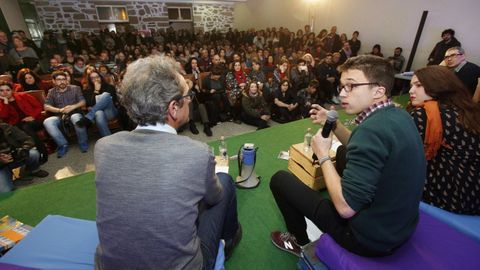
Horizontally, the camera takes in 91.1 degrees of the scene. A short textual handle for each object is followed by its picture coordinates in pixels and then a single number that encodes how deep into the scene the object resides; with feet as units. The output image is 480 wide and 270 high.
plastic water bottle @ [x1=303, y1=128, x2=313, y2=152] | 7.09
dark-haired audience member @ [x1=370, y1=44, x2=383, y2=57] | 23.54
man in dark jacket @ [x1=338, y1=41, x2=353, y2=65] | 24.11
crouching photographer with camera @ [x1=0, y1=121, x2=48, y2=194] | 7.76
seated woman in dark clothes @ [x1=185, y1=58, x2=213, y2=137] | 13.33
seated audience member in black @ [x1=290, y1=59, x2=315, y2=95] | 17.26
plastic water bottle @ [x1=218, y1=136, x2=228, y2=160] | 7.80
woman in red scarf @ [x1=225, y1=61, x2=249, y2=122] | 15.15
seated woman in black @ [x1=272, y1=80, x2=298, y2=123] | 15.05
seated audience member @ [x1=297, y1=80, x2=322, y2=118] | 15.49
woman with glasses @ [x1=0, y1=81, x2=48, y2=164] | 10.03
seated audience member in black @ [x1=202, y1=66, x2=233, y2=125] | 14.32
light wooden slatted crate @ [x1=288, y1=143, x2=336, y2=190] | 6.70
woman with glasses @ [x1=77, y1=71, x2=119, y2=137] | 11.65
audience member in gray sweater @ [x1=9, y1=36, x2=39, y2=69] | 16.72
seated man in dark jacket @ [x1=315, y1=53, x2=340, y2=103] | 18.88
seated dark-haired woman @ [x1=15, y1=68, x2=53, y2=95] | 12.39
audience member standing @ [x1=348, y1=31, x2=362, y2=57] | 25.32
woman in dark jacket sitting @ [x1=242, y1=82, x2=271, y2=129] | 13.99
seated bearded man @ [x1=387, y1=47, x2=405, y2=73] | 22.18
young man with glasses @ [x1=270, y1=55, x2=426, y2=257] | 3.06
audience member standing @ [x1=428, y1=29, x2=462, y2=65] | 18.76
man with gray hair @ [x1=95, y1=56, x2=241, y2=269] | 2.72
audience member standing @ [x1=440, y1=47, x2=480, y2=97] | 12.09
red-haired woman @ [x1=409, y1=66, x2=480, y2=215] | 4.91
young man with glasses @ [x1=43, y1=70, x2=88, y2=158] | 10.77
